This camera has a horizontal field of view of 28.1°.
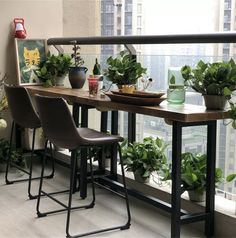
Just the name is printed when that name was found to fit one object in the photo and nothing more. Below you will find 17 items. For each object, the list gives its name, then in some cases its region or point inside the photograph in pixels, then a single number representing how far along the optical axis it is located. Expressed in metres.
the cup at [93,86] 3.64
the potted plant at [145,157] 3.57
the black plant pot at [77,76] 4.25
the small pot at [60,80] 4.63
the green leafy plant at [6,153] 4.58
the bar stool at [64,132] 3.02
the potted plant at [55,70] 4.58
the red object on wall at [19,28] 4.69
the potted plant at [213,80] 2.78
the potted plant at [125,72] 3.48
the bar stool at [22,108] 3.85
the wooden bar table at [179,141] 2.75
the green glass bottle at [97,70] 4.11
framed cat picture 4.71
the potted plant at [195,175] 3.13
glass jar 3.03
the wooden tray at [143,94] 3.01
